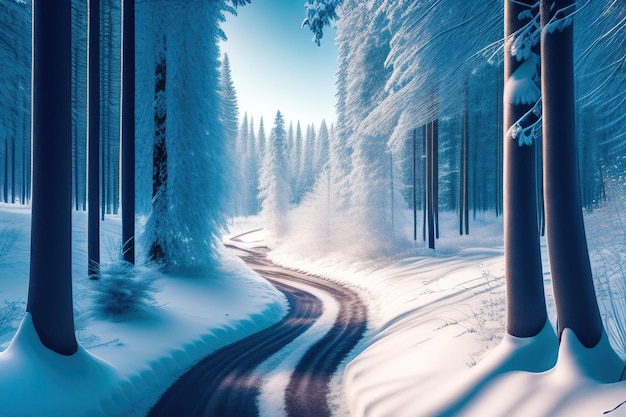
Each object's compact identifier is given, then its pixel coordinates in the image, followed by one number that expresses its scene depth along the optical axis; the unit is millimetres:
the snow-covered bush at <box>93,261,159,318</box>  9547
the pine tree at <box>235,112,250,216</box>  68875
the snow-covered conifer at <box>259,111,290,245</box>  39281
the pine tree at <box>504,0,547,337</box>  5301
